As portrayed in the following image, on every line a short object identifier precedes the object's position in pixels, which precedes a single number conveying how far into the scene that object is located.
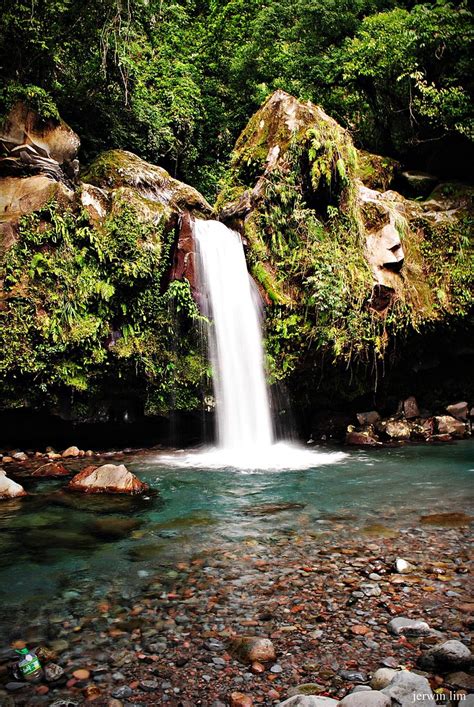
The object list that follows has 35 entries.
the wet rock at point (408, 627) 3.07
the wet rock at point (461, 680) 2.47
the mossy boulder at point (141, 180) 12.55
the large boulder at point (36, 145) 10.28
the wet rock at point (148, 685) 2.65
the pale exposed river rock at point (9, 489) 6.77
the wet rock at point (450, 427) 11.50
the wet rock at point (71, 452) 9.96
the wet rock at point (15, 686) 2.69
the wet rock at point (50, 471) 8.14
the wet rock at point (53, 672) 2.78
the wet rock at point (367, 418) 11.97
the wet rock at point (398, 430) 11.47
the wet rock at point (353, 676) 2.65
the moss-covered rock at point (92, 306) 9.29
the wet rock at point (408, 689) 2.31
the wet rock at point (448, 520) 5.17
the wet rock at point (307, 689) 2.57
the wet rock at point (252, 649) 2.89
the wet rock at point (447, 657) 2.65
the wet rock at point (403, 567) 4.02
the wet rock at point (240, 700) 2.51
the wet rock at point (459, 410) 12.32
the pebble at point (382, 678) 2.53
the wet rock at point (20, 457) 9.44
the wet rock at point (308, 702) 2.31
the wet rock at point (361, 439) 10.83
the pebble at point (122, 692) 2.60
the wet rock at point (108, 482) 7.03
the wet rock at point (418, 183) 15.27
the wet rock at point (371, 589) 3.67
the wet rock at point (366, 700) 2.26
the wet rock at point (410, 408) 12.41
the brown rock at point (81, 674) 2.77
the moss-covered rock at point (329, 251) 10.75
